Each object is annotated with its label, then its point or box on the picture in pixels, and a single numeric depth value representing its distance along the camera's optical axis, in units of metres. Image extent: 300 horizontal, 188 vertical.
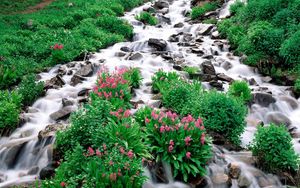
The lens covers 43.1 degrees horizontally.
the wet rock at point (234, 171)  9.12
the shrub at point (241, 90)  13.05
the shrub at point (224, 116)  10.25
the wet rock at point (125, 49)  19.17
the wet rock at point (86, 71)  15.62
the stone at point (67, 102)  12.58
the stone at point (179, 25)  24.44
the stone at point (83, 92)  13.40
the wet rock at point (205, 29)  21.94
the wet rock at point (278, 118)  12.46
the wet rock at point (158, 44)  19.36
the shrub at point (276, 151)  9.12
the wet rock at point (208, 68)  15.59
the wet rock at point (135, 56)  17.56
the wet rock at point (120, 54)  18.36
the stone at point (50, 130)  10.38
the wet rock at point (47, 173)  9.05
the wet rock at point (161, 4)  29.72
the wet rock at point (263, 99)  13.48
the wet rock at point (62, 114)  11.78
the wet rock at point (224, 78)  15.20
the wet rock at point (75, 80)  14.75
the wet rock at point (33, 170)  9.66
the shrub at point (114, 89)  10.93
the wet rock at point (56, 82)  14.53
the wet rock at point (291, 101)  13.57
